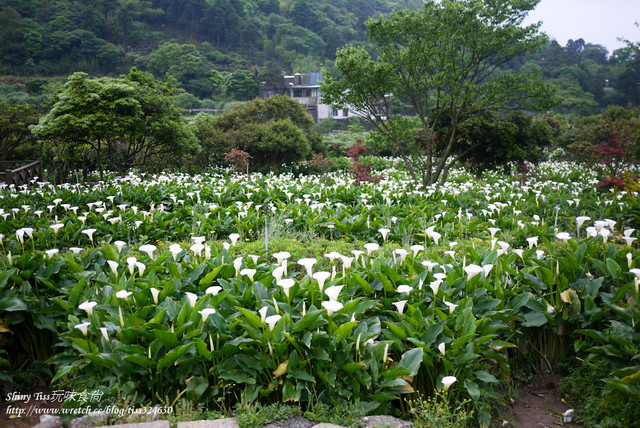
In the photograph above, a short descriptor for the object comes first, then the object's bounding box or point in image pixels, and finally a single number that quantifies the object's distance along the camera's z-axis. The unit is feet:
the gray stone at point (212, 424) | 7.17
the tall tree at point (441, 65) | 35.40
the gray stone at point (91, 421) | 7.39
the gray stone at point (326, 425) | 7.25
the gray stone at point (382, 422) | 7.33
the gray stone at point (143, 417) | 7.47
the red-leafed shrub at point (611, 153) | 38.73
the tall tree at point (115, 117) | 36.65
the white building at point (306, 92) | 170.50
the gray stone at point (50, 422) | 7.26
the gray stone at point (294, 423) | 7.38
